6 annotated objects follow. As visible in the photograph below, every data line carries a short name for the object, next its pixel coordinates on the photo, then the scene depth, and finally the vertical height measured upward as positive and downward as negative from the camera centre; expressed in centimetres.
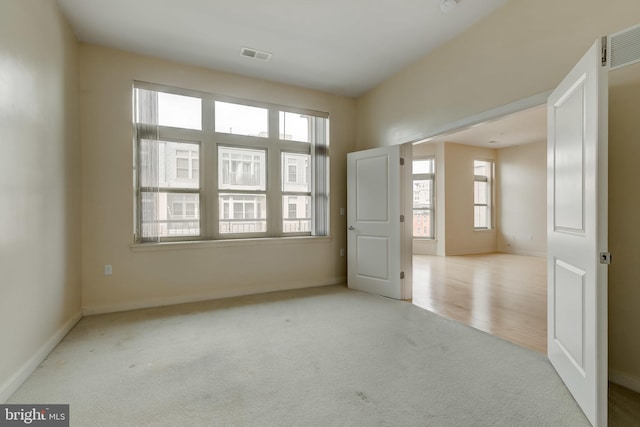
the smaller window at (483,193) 884 +56
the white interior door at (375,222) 403 -15
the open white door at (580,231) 158 -12
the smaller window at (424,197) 840 +42
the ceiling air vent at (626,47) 171 +94
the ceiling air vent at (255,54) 353 +191
